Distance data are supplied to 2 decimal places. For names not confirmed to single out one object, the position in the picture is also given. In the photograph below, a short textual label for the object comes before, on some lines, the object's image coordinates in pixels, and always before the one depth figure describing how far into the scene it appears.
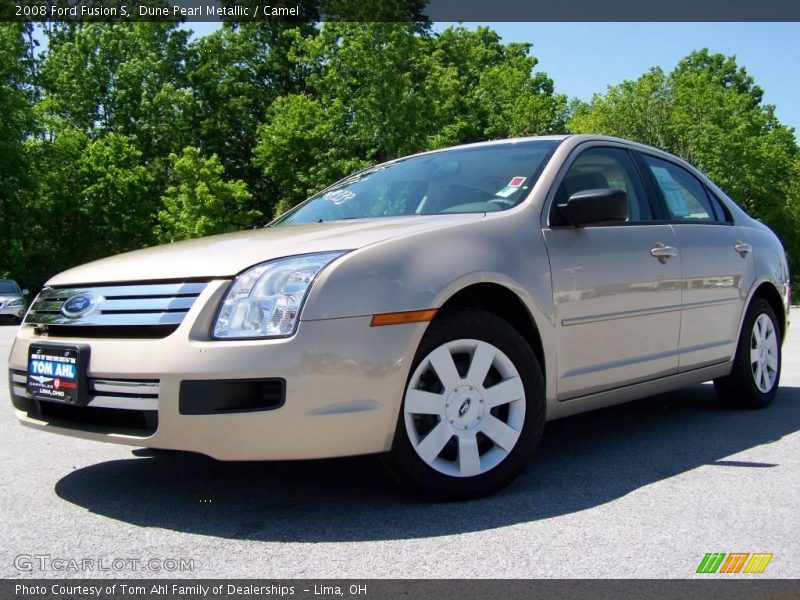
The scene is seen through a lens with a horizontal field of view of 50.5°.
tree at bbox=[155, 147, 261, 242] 34.44
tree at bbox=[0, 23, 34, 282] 32.44
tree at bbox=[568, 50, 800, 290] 42.16
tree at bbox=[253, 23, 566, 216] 33.56
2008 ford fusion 3.02
